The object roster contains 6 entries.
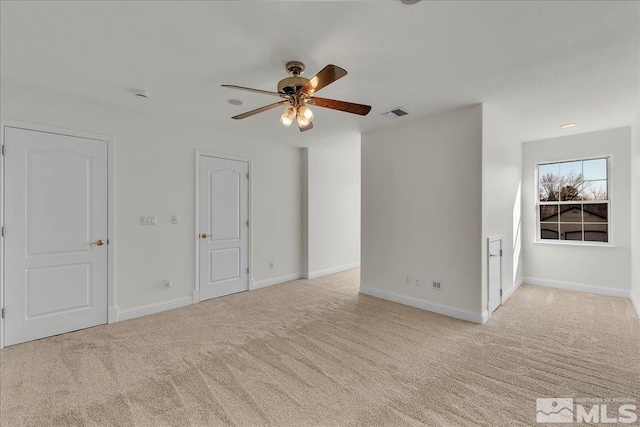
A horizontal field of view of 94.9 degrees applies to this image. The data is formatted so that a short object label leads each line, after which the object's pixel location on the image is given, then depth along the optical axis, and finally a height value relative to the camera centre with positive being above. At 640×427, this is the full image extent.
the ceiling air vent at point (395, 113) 3.59 +1.25
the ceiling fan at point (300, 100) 2.24 +0.91
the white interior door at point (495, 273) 3.63 -0.78
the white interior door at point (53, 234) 2.95 -0.23
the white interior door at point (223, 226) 4.35 -0.22
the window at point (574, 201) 4.59 +0.19
